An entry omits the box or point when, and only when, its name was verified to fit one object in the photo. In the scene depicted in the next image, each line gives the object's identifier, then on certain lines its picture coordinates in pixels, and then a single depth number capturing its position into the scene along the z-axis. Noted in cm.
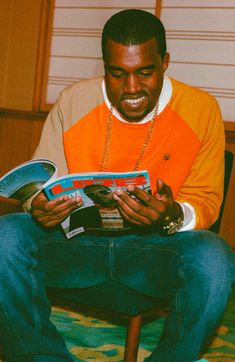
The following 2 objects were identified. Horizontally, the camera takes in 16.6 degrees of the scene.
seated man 149
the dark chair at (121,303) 163
